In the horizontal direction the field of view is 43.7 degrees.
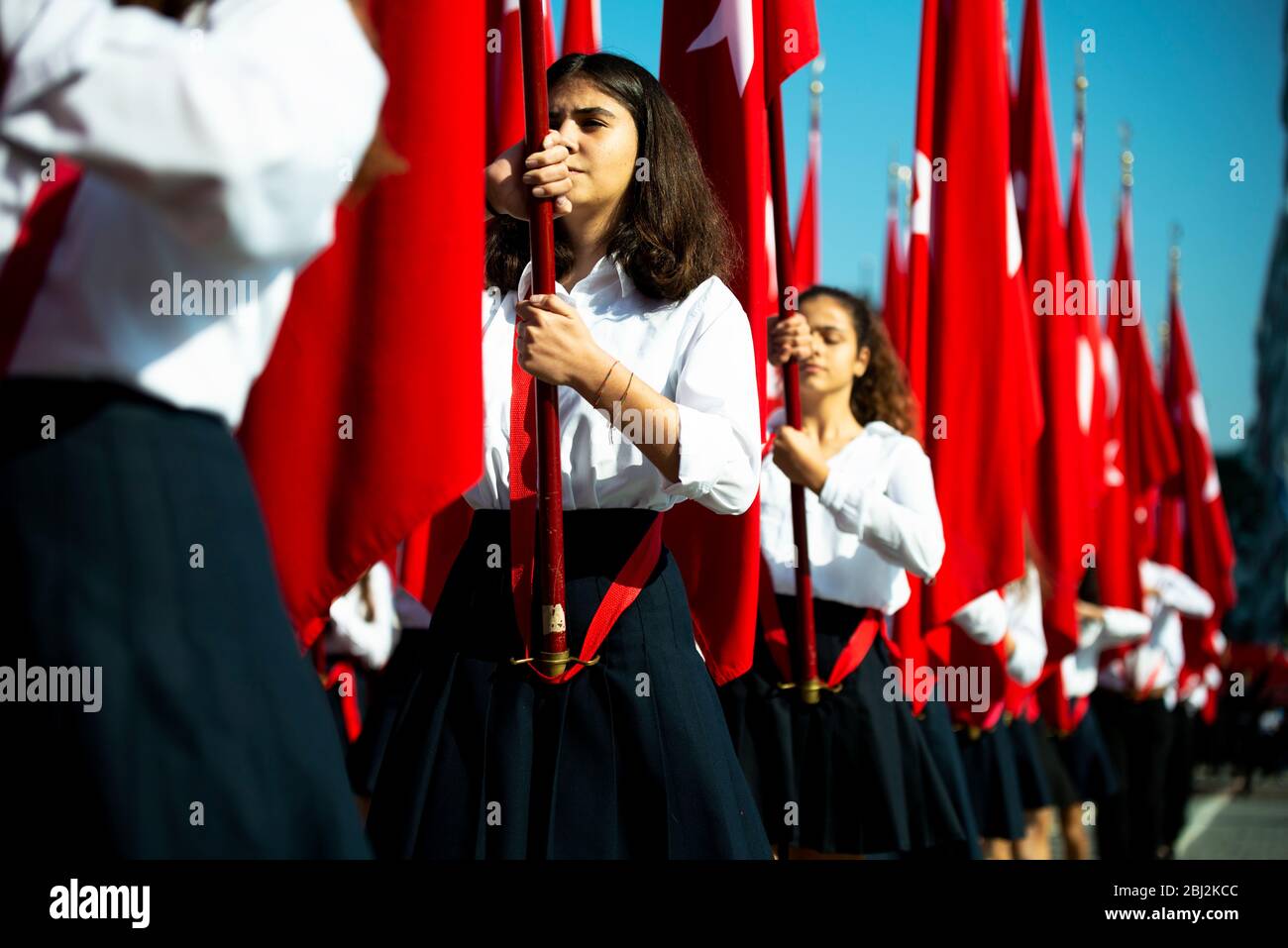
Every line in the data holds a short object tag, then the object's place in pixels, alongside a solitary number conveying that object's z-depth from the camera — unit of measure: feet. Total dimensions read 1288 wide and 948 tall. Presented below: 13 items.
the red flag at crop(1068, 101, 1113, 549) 33.09
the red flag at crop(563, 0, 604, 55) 16.72
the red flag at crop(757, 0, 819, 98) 15.98
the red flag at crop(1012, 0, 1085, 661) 26.08
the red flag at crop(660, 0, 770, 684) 14.20
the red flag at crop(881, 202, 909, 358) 29.11
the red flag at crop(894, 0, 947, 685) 21.49
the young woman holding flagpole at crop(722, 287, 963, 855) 16.33
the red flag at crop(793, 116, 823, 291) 34.17
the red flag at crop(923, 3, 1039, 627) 21.43
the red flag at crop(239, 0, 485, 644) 9.59
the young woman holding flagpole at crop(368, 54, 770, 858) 9.29
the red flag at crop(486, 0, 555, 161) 15.92
